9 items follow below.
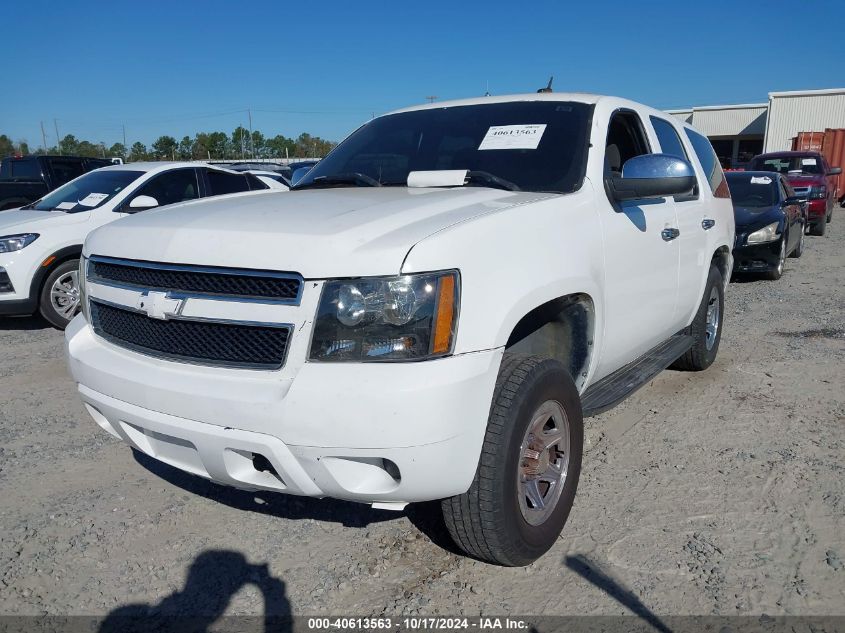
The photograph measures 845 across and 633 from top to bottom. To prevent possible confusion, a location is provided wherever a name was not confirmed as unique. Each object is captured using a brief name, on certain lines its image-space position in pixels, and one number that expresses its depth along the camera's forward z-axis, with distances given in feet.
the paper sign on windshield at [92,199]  24.32
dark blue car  30.17
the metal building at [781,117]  105.40
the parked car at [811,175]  48.49
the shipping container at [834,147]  86.12
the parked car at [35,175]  41.09
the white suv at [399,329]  7.04
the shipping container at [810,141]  88.43
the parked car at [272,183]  31.40
